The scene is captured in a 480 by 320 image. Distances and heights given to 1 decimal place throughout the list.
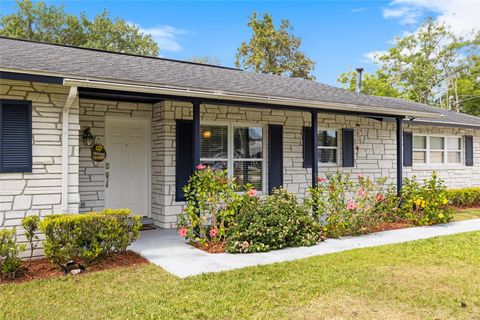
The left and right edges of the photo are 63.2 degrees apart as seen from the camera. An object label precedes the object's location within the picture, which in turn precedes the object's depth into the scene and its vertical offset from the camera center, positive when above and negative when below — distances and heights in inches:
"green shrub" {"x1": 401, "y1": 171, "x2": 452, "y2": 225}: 330.6 -36.1
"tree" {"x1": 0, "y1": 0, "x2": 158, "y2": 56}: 962.7 +342.7
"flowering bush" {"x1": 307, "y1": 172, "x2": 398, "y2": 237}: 283.1 -34.1
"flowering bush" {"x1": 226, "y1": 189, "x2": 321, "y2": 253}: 236.7 -41.4
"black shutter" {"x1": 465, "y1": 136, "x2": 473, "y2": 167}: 525.0 +12.6
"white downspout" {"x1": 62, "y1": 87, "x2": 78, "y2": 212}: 221.6 +3.9
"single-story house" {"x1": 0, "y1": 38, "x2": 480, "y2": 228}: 212.1 +24.1
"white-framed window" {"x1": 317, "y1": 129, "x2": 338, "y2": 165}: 386.6 +14.4
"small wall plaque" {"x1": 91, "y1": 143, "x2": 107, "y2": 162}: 293.4 +6.6
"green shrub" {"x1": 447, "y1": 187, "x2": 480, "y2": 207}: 442.0 -42.2
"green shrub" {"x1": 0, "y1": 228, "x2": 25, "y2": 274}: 175.6 -41.6
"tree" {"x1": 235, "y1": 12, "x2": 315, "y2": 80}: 990.4 +283.8
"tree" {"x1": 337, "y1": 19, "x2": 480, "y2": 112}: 1066.7 +256.9
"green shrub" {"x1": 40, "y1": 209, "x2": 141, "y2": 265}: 187.6 -37.0
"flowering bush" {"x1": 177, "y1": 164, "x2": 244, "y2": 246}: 240.7 -27.7
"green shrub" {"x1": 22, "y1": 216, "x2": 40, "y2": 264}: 190.4 -31.6
